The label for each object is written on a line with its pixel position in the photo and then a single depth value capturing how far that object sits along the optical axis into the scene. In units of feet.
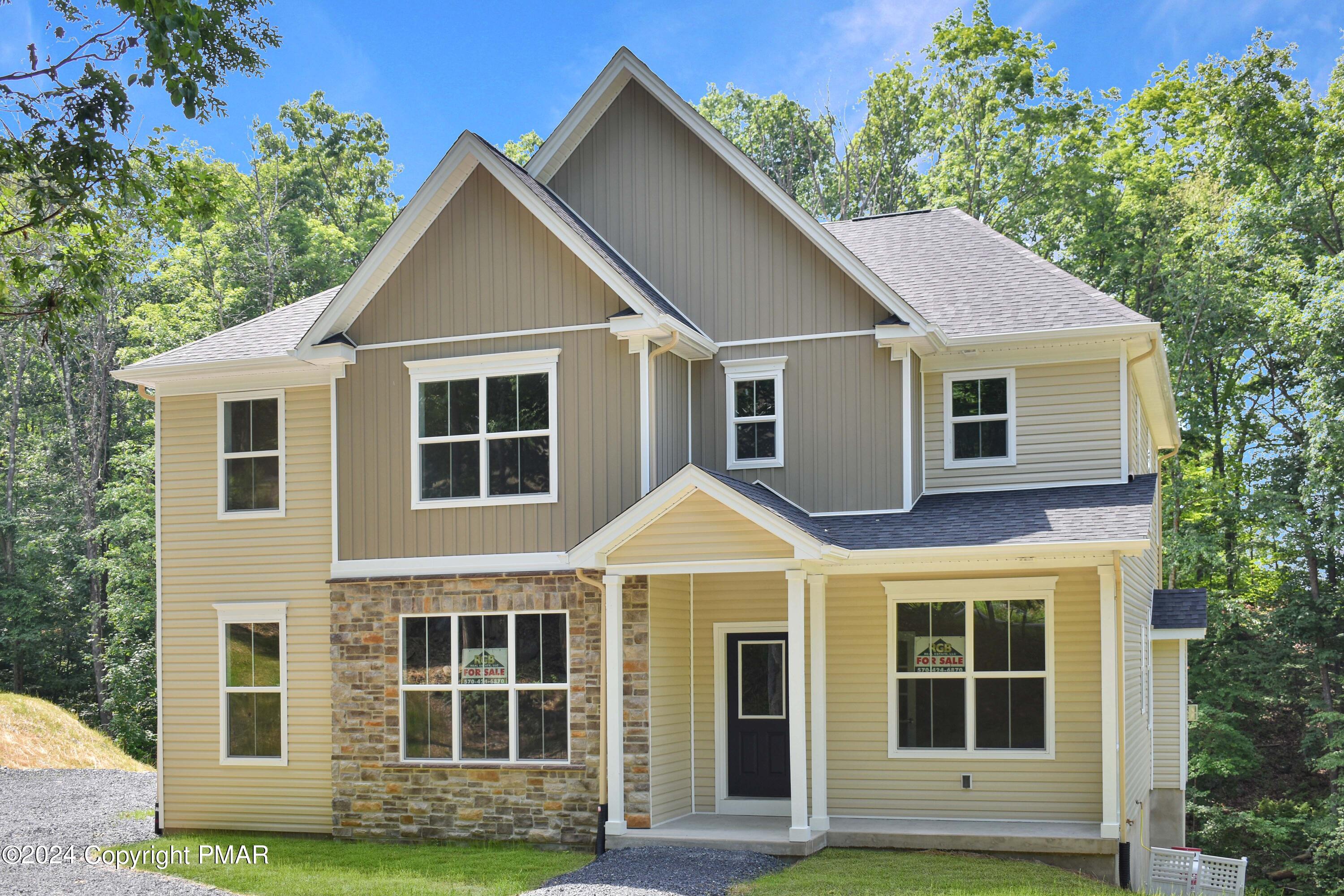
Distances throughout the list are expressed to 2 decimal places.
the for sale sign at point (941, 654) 44.34
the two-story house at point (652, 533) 42.09
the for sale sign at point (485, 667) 45.01
